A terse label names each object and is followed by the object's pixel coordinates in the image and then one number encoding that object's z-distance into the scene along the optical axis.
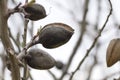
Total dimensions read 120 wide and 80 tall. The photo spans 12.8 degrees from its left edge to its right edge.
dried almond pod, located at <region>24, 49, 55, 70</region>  0.58
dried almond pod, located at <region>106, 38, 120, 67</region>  0.70
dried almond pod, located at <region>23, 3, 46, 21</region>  0.58
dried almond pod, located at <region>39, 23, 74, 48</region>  0.59
